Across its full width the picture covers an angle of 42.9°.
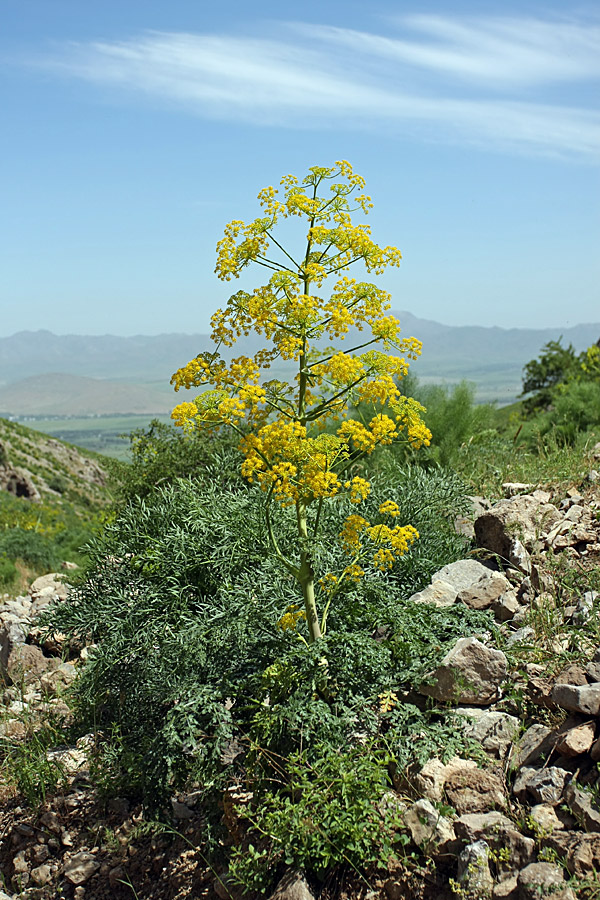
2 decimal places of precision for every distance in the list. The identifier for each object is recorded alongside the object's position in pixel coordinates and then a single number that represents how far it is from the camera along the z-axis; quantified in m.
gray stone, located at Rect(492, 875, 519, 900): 3.09
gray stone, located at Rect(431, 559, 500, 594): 4.98
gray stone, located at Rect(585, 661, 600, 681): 3.81
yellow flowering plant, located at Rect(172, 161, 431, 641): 3.89
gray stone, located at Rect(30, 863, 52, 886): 4.36
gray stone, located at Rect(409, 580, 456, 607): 4.70
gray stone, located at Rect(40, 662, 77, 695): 6.23
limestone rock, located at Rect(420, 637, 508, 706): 3.96
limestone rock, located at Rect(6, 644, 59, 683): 6.58
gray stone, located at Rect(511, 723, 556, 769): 3.63
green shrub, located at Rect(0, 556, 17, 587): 10.67
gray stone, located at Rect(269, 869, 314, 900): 3.35
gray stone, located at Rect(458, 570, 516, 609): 4.81
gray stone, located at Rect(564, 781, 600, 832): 3.19
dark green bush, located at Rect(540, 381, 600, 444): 10.40
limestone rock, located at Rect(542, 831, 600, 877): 3.08
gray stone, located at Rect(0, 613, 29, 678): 6.89
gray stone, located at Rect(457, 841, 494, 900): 3.15
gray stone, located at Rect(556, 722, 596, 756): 3.47
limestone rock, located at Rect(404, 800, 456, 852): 3.41
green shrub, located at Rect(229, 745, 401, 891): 3.35
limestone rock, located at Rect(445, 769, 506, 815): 3.53
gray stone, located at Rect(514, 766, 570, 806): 3.38
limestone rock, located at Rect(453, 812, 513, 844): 3.32
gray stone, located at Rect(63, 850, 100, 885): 4.25
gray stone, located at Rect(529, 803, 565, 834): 3.26
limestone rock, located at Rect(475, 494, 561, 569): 5.34
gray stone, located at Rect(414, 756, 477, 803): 3.59
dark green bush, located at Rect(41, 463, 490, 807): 3.90
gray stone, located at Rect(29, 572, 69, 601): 8.39
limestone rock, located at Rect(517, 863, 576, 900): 2.96
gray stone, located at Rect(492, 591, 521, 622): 4.72
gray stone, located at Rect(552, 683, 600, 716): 3.57
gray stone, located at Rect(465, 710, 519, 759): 3.81
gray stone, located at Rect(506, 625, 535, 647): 4.36
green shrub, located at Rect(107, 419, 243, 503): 9.71
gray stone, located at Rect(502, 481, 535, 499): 6.56
